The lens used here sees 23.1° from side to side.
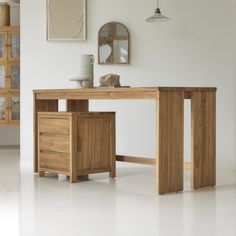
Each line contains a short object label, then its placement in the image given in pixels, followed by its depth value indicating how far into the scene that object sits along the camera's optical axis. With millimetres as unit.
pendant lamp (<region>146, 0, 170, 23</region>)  6152
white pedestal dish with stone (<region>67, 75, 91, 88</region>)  5328
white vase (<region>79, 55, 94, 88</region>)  5426
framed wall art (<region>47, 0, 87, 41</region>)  6566
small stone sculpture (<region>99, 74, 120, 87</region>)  5113
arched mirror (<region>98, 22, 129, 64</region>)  6496
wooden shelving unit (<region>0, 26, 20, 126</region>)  8008
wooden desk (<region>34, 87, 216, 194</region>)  4410
